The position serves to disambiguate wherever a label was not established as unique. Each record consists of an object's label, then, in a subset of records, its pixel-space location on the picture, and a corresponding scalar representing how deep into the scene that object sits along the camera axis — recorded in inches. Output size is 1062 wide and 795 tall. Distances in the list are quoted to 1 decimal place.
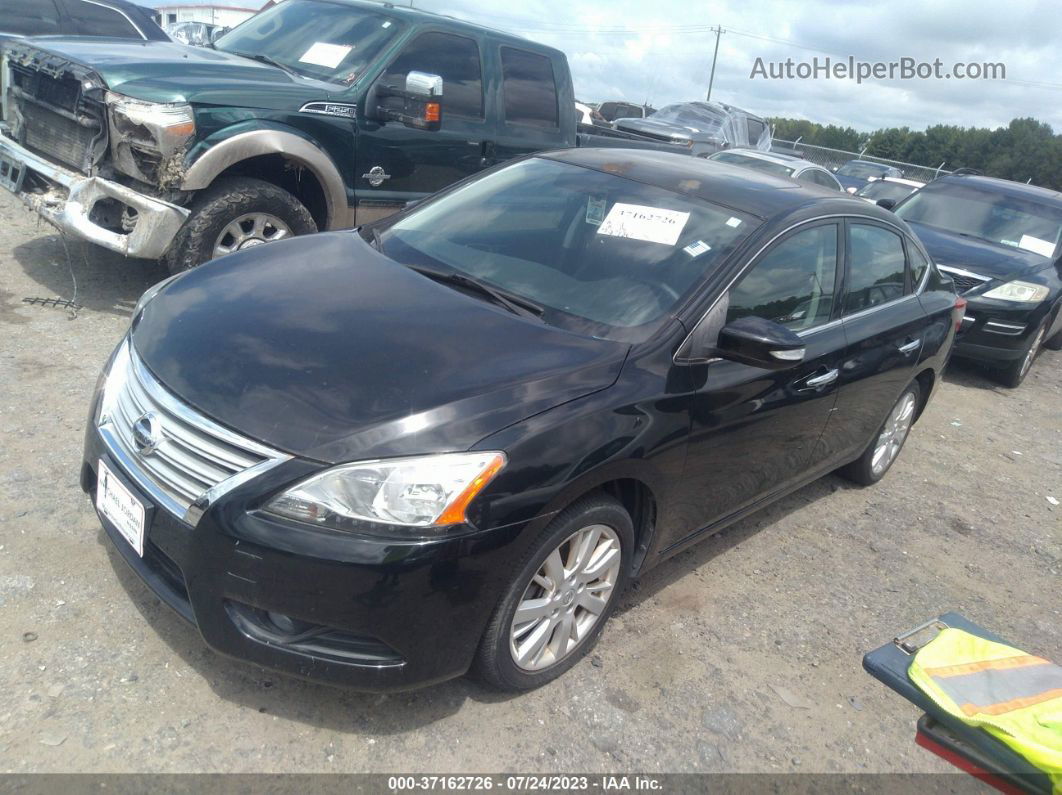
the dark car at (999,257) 295.1
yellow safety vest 65.7
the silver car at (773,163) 442.1
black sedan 90.7
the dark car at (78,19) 354.3
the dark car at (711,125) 526.9
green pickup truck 194.7
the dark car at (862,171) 969.9
